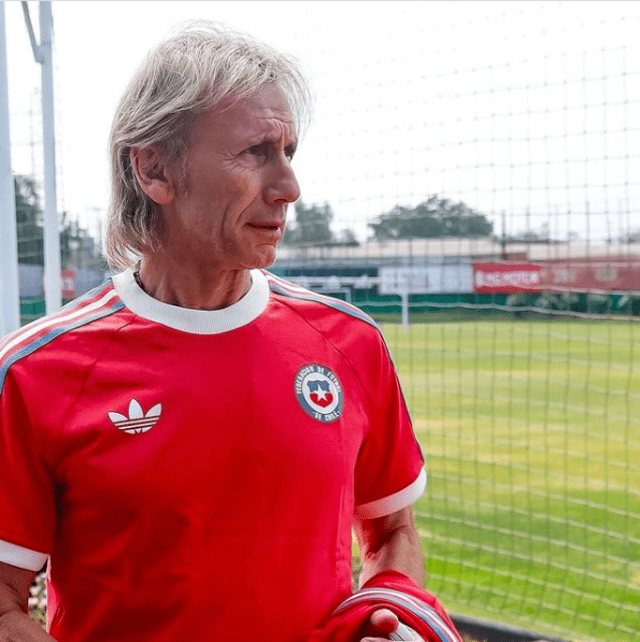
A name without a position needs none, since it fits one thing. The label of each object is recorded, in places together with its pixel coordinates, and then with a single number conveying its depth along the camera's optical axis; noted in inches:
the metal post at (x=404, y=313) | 398.3
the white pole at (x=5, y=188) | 142.6
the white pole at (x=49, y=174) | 155.5
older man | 58.4
